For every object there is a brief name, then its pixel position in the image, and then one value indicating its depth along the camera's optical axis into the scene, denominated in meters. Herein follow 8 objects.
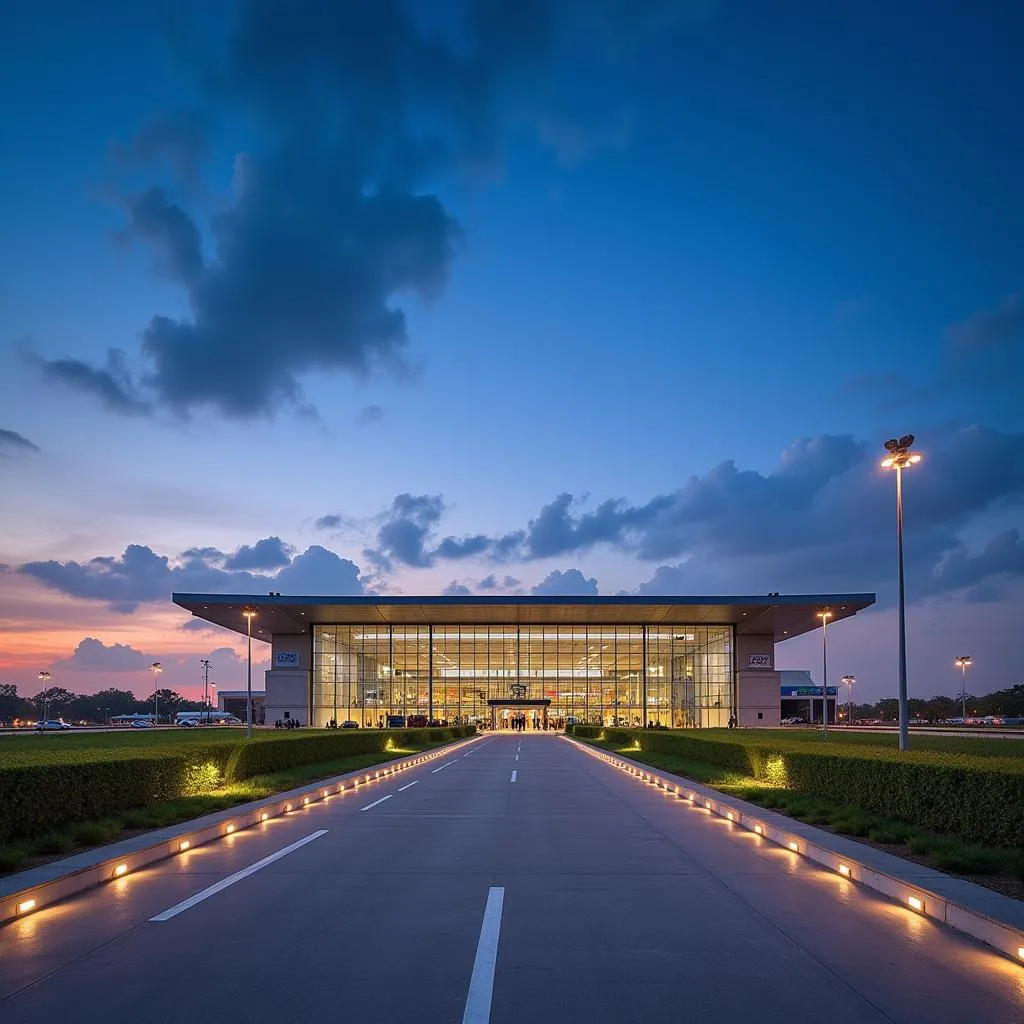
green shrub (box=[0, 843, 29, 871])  10.64
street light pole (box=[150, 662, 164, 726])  119.80
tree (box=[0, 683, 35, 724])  170.62
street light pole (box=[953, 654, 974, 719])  104.99
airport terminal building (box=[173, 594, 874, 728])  76.38
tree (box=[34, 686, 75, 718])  191.75
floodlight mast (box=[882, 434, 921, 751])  23.20
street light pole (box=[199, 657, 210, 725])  147.77
